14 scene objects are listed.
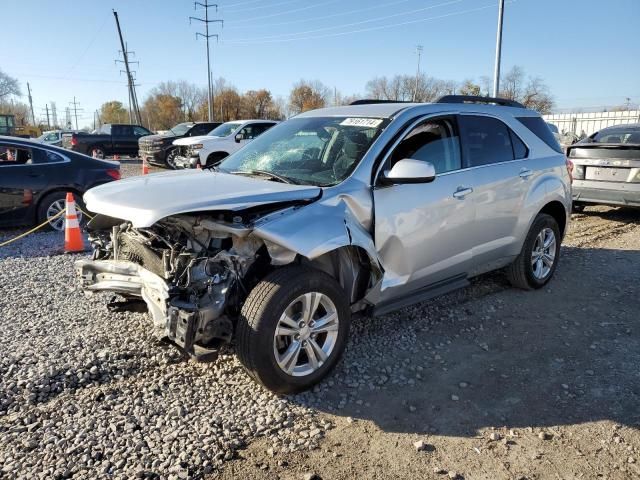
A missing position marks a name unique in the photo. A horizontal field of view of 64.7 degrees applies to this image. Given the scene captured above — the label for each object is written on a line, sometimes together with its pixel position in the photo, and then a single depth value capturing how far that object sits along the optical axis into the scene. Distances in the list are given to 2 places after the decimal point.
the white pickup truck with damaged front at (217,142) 14.84
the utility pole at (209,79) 44.09
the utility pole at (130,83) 46.50
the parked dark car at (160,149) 17.75
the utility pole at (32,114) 97.94
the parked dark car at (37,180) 7.70
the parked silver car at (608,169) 8.09
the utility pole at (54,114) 118.65
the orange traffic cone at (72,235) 6.84
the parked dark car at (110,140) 22.61
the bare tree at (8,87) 100.62
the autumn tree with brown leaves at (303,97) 78.69
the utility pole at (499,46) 20.66
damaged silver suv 3.11
